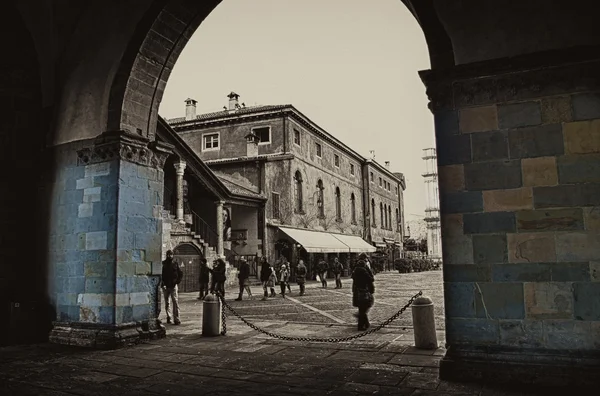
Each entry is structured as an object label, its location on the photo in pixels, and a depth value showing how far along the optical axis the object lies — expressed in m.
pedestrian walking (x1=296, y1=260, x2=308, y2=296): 15.60
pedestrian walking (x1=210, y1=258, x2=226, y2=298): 12.74
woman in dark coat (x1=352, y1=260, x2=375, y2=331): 7.98
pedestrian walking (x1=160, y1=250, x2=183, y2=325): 8.91
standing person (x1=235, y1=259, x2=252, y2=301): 14.57
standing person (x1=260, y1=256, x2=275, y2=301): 14.79
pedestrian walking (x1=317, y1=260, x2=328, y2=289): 19.23
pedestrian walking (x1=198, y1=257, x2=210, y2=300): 14.34
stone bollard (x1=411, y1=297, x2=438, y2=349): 5.98
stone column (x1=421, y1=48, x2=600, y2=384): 4.29
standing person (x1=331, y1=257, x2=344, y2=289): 18.95
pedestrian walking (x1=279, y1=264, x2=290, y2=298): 15.40
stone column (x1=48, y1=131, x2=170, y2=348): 6.57
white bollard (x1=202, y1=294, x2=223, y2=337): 7.36
